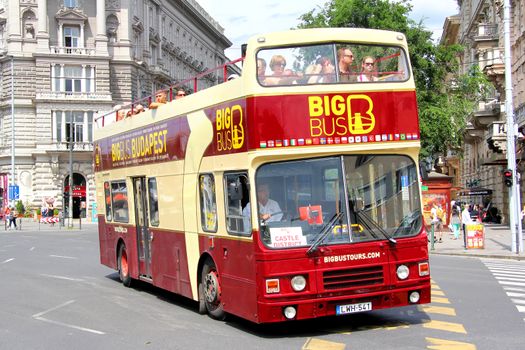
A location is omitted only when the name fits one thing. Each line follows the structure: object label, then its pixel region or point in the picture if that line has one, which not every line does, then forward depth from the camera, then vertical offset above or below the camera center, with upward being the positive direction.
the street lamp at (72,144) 63.88 +5.74
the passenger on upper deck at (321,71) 9.33 +1.61
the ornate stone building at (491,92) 41.53 +6.00
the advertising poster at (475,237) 25.78 -1.68
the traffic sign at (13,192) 60.28 +1.66
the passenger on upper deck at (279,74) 9.27 +1.59
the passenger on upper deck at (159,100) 13.07 +1.90
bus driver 9.02 -0.09
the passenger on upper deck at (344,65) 9.44 +1.70
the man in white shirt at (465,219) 26.10 -1.11
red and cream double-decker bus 8.98 +0.24
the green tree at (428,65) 41.19 +7.36
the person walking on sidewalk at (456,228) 33.66 -1.76
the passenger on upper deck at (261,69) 9.24 +1.66
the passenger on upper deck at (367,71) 9.53 +1.62
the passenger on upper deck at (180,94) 12.45 +1.89
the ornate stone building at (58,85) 64.81 +11.25
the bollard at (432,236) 25.94 -1.61
